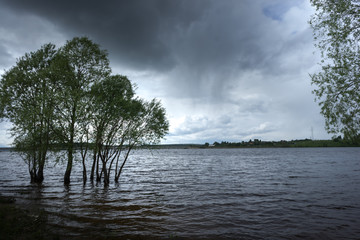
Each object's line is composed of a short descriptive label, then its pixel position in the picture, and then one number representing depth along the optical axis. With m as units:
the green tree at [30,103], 27.73
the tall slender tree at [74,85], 27.80
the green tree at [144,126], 31.84
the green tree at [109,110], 29.33
